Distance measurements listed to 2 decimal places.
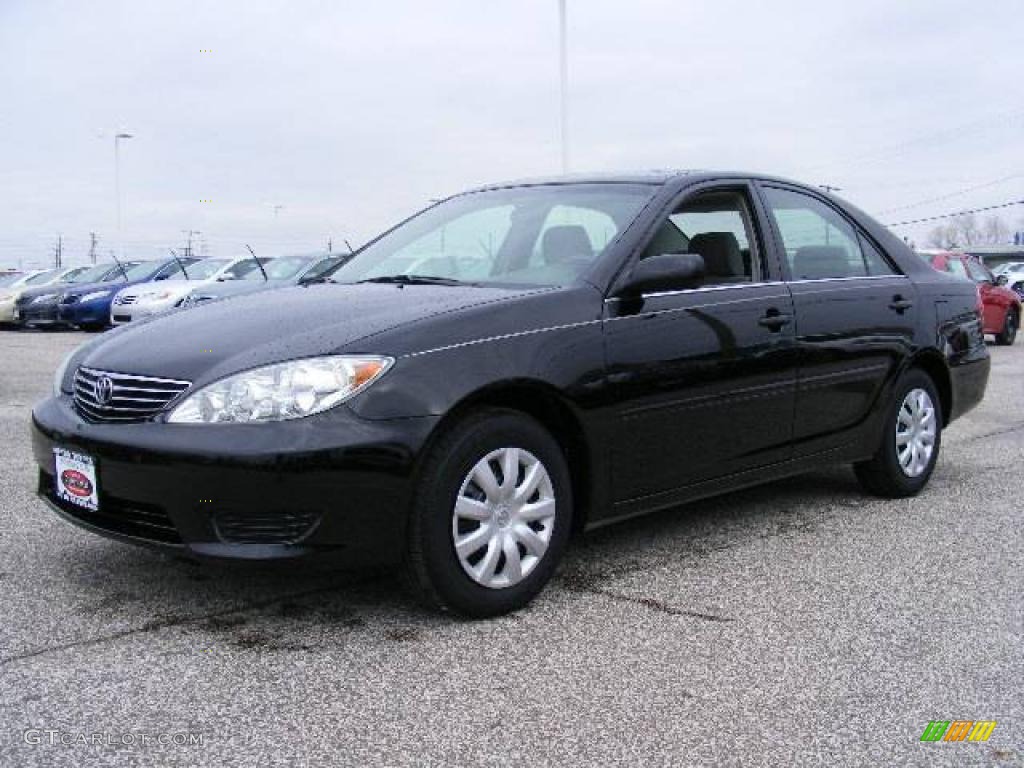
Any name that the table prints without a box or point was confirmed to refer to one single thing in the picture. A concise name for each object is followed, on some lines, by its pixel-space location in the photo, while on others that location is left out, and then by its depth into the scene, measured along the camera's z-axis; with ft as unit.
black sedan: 11.63
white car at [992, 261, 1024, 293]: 134.62
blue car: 70.03
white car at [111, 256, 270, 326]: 65.41
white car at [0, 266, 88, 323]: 76.07
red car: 58.90
